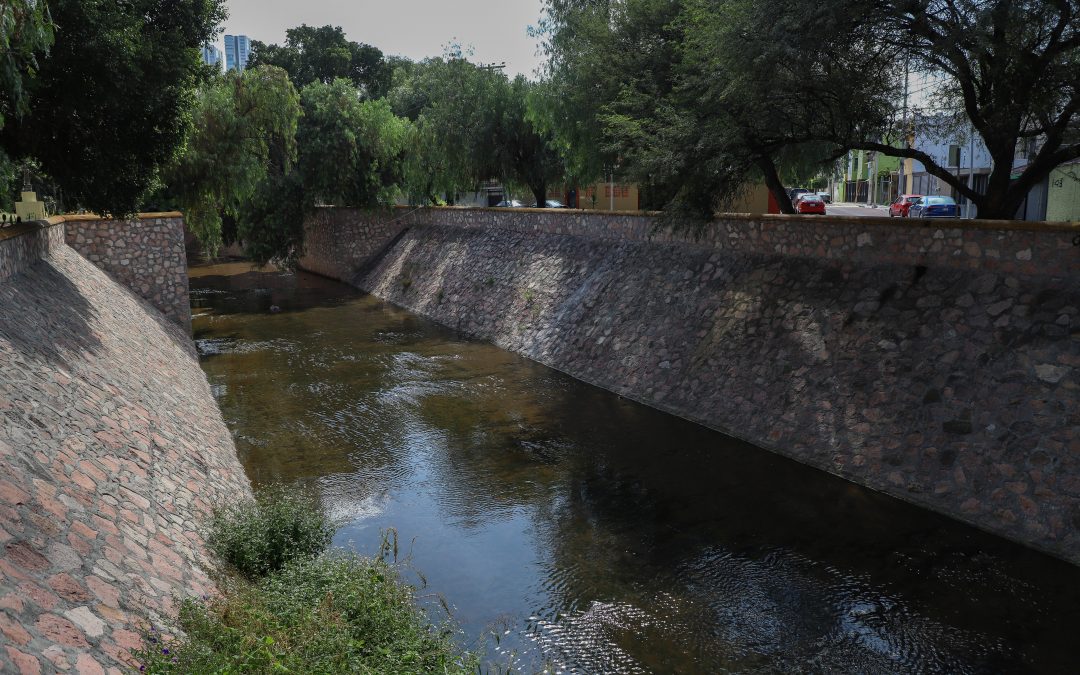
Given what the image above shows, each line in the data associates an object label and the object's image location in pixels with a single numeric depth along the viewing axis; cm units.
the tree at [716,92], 1388
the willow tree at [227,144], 2564
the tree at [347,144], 3559
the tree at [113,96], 1352
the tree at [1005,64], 1201
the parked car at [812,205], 3865
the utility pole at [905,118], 1459
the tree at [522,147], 3134
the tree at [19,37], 832
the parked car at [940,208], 3034
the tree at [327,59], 5734
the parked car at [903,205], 3588
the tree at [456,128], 3170
